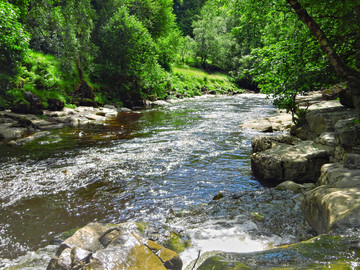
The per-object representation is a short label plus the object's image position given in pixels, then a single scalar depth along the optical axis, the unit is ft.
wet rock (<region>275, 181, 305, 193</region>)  20.13
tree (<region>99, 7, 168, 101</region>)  85.56
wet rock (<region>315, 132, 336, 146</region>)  24.30
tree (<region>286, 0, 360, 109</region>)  22.08
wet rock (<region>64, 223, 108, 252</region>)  10.35
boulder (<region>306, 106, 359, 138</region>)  28.84
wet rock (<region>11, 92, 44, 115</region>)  54.80
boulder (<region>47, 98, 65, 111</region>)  61.41
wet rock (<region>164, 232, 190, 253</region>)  13.20
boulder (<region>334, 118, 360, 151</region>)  19.94
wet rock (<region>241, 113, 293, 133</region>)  46.57
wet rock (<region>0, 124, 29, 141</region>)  41.40
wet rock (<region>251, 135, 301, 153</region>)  28.45
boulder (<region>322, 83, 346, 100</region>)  51.13
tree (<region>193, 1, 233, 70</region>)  176.65
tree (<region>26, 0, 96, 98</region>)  58.92
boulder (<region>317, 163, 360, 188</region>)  15.28
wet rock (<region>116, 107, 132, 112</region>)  76.31
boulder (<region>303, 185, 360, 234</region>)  11.27
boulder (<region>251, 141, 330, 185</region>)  23.06
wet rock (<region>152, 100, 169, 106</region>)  93.56
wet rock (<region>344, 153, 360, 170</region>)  17.52
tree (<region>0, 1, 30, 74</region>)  35.48
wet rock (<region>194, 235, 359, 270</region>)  8.33
